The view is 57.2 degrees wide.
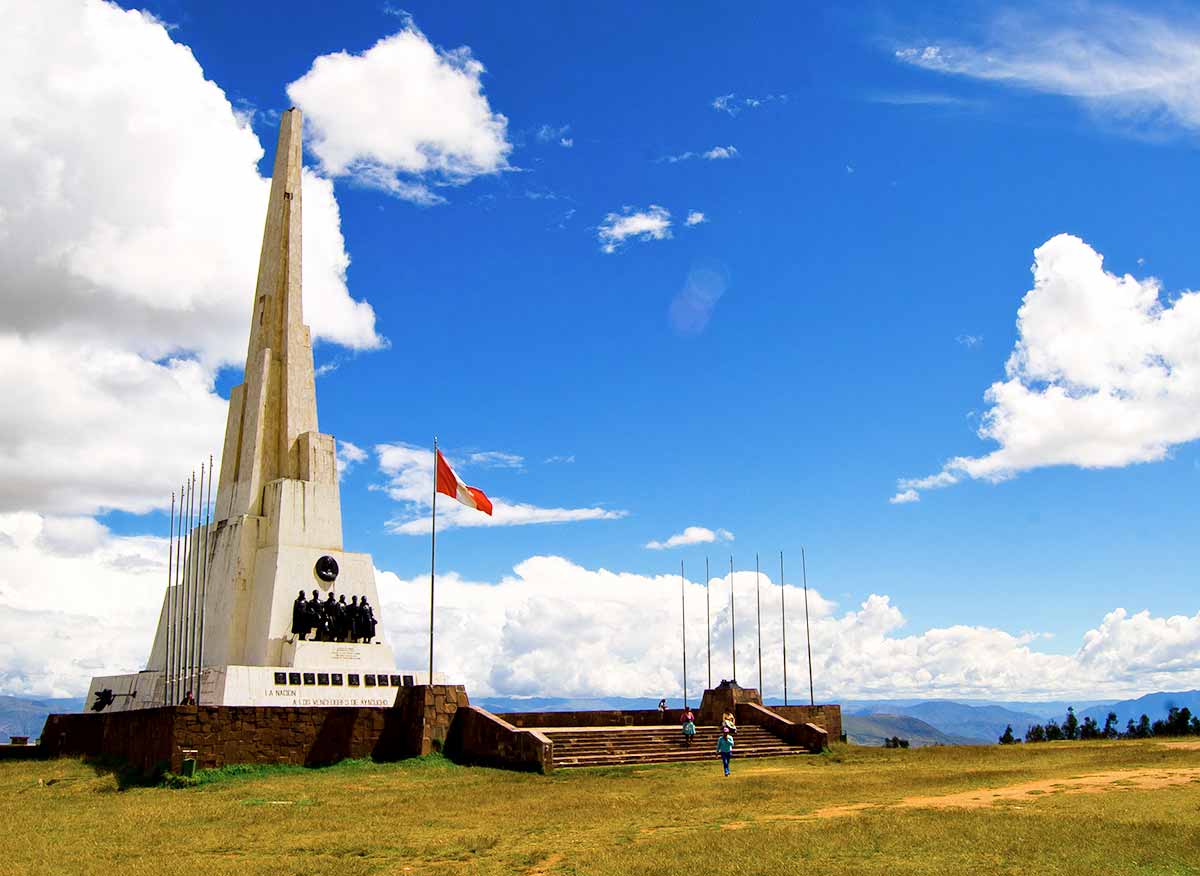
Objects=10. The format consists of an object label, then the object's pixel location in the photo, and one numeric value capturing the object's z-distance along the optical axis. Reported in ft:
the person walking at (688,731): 94.02
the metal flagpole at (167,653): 97.35
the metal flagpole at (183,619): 100.32
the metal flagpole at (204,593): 91.01
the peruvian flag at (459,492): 101.24
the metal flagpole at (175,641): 96.06
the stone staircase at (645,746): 84.64
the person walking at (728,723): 78.77
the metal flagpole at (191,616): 95.01
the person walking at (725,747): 76.54
